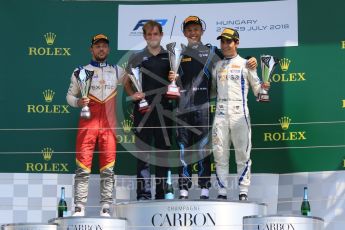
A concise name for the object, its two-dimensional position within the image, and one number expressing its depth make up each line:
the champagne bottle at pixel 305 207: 12.28
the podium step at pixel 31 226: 10.51
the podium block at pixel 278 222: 10.34
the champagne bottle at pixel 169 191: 11.95
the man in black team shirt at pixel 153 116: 13.40
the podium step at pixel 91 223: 10.61
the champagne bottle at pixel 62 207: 12.84
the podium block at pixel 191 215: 10.97
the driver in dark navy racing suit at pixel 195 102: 13.24
